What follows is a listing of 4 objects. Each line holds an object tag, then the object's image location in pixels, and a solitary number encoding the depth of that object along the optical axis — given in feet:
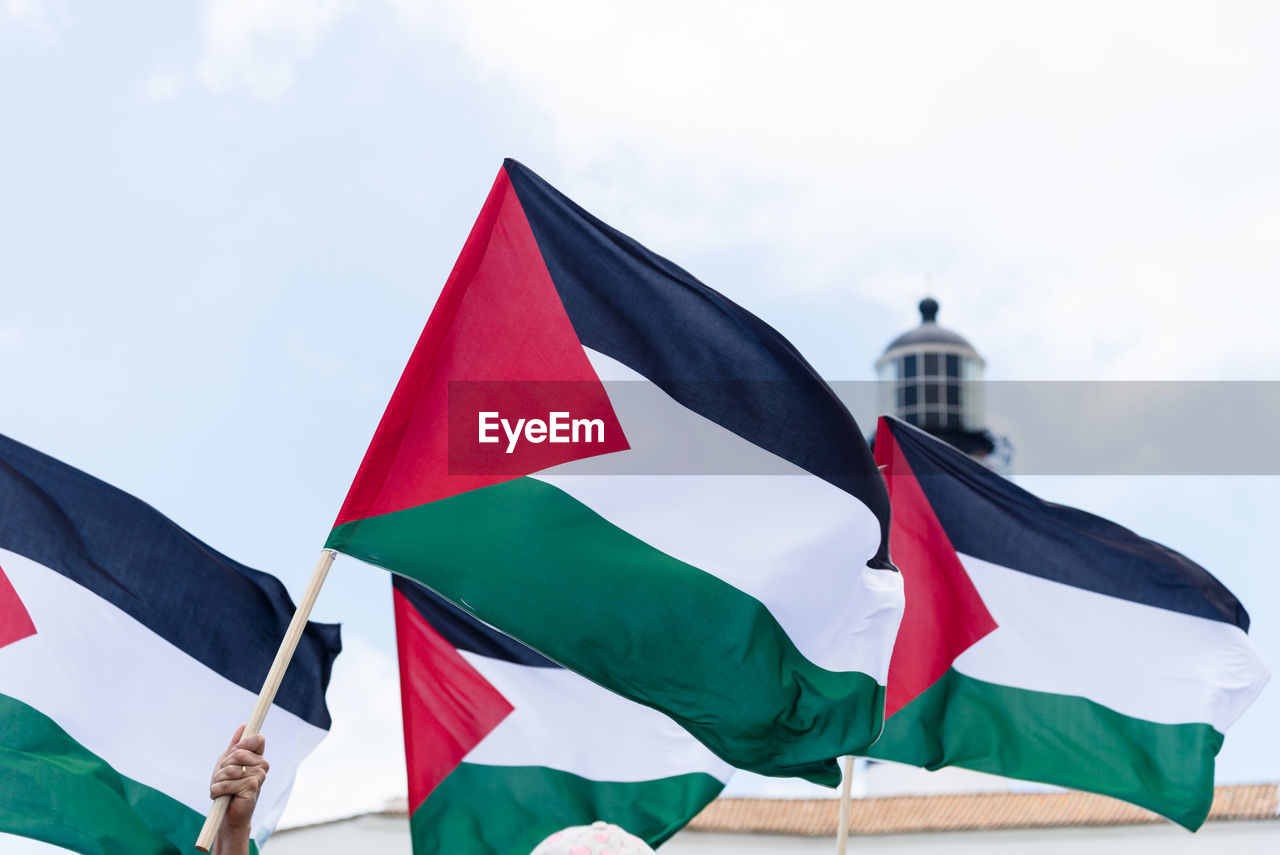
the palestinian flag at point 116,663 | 16.25
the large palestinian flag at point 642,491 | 13.97
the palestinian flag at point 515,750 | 22.21
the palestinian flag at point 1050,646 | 23.11
